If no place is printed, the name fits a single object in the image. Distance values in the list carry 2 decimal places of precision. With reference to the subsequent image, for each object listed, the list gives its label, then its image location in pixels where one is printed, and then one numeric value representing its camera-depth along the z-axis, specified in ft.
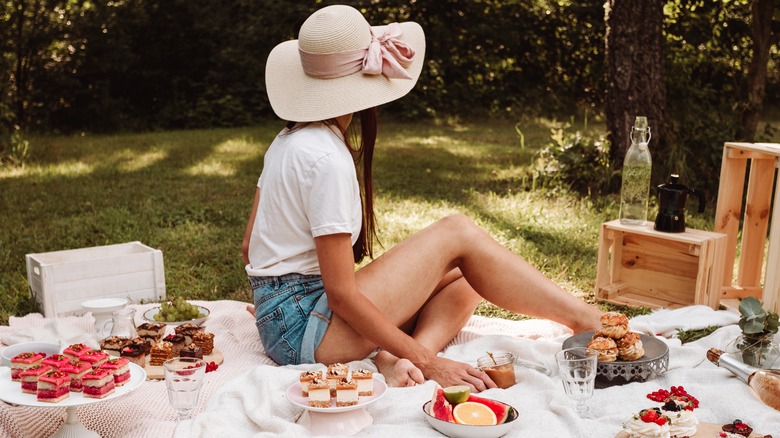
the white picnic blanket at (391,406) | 8.72
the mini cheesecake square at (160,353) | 10.27
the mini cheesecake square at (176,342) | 10.62
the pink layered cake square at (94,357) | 8.28
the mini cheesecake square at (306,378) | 8.79
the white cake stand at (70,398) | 7.88
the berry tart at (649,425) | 7.80
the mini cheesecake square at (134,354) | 10.10
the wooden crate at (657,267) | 13.34
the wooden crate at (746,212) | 13.96
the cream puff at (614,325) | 9.98
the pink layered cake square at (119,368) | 8.19
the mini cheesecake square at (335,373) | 8.75
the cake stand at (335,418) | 8.65
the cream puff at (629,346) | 9.95
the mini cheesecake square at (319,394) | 8.63
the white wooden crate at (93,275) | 13.12
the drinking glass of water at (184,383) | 8.25
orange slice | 8.58
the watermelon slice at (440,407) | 8.63
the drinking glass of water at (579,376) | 8.70
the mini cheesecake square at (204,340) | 10.80
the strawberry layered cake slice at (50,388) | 7.84
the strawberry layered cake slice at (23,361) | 8.21
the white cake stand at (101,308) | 11.47
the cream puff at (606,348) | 9.85
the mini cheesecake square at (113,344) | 10.36
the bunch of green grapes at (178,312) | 11.73
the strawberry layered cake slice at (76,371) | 8.07
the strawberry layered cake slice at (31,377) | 7.97
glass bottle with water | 13.93
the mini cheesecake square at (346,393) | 8.64
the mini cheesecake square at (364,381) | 8.87
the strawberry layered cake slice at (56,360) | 8.16
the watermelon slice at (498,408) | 8.63
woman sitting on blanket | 9.64
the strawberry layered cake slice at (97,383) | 7.97
